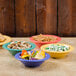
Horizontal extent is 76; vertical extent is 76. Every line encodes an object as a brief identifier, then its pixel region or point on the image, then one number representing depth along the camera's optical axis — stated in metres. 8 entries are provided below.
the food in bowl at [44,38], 1.53
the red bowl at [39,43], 1.50
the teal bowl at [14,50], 1.34
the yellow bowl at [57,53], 1.31
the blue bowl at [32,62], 1.19
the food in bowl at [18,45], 1.37
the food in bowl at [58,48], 1.34
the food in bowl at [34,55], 1.21
